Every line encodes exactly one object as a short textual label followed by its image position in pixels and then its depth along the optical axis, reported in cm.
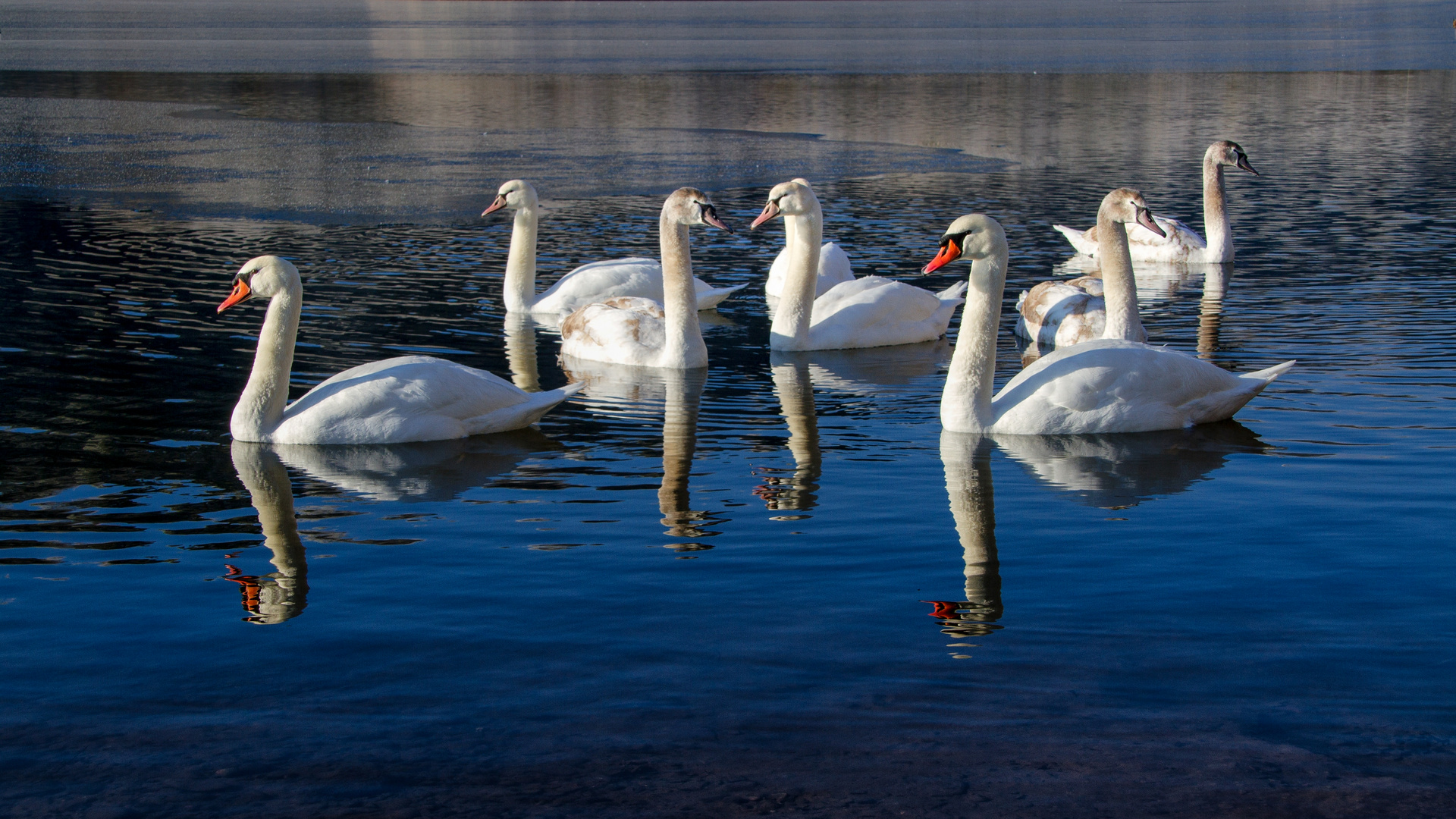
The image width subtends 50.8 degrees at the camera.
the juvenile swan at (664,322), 1113
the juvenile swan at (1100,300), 1086
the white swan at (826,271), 1397
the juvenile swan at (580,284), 1350
